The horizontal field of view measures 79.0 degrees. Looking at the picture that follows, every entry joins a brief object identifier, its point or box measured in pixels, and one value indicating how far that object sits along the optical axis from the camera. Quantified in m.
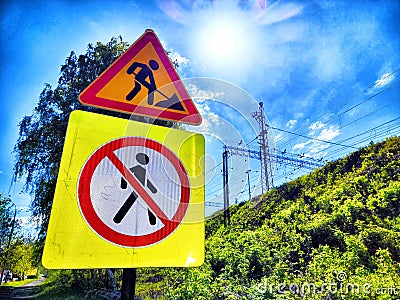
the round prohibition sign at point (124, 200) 0.85
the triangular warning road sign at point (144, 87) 1.10
